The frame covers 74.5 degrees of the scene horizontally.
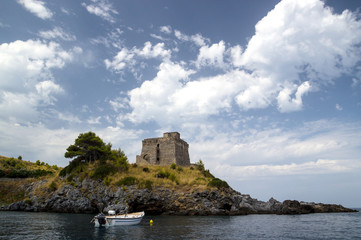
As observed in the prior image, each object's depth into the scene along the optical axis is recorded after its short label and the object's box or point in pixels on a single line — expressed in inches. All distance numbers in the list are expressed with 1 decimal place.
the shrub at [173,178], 1675.4
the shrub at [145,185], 1498.5
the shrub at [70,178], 1638.8
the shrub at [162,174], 1722.4
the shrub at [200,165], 2124.8
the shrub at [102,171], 1595.8
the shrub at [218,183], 1580.2
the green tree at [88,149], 1761.8
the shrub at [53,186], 1636.0
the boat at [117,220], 872.9
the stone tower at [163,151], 2183.8
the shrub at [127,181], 1530.5
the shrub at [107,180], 1546.5
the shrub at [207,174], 2002.2
